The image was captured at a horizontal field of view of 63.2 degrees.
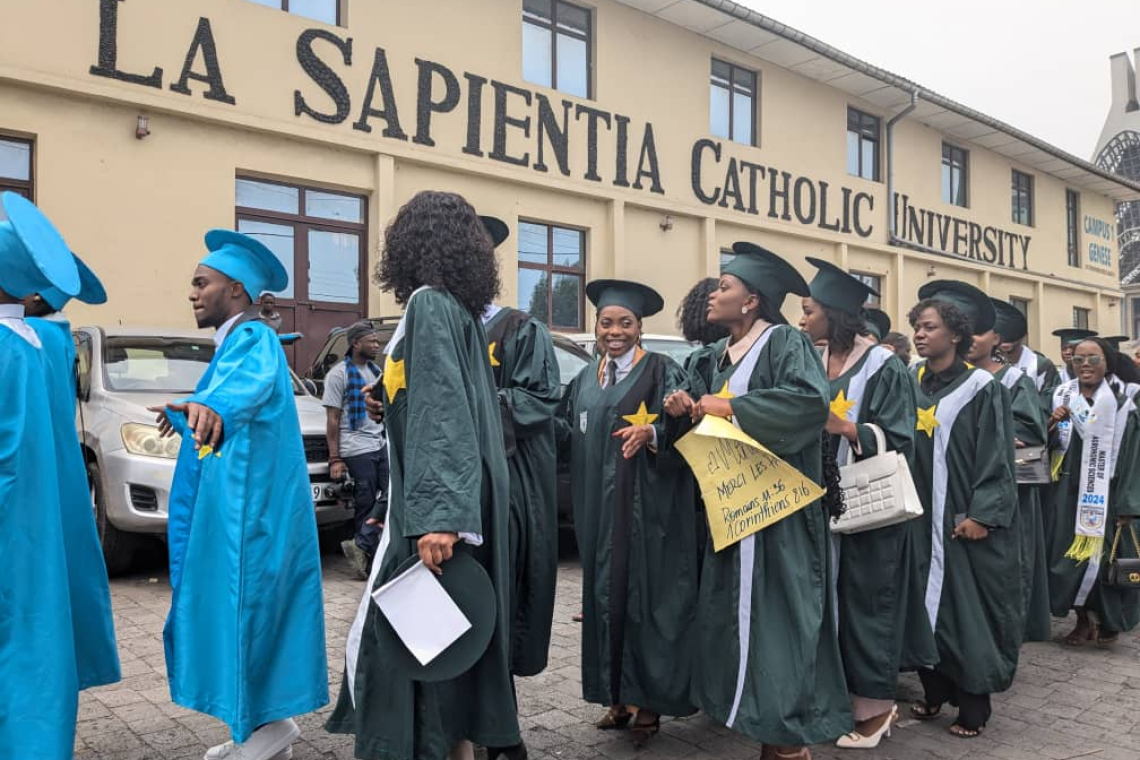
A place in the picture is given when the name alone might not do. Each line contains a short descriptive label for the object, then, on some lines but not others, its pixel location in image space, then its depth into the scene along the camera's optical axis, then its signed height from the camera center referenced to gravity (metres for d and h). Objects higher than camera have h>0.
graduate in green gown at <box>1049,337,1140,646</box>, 5.86 -0.62
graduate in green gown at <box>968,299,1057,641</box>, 5.24 -0.24
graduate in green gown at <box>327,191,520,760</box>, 2.83 -0.24
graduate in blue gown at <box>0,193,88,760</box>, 3.09 -0.49
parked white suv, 6.30 -0.22
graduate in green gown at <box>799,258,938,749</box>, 3.97 -0.67
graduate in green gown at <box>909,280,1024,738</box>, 4.20 -0.59
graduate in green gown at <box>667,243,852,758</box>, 3.35 -0.73
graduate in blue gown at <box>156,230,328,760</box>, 3.30 -0.61
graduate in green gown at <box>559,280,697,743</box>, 3.88 -0.68
